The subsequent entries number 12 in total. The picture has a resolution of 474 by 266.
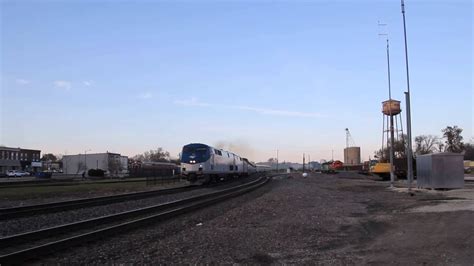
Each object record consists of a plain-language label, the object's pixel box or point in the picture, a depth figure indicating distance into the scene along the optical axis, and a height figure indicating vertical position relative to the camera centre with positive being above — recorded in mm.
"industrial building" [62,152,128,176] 134500 +1649
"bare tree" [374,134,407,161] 88456 +3658
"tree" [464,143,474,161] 129875 +3357
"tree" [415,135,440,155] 130850 +6232
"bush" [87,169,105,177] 78438 -1118
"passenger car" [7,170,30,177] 97350 -1560
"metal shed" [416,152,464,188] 29391 -332
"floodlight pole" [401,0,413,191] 31141 +2217
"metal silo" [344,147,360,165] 142375 +3117
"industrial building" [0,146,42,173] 143875 +2378
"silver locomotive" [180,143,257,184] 39188 +262
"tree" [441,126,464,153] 118875 +7021
